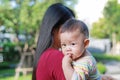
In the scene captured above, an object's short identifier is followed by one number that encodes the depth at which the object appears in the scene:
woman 1.52
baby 1.33
